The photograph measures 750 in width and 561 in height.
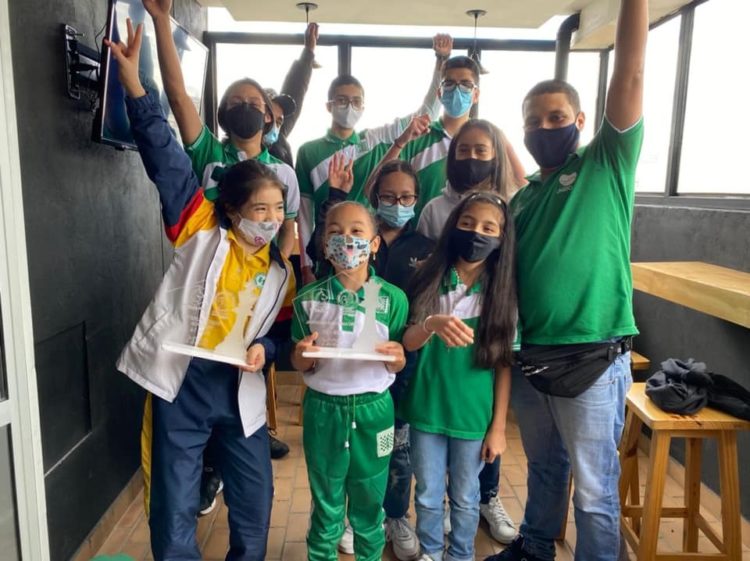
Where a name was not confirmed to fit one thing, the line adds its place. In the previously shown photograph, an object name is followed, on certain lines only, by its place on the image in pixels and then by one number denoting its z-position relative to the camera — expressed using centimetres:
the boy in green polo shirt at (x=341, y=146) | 242
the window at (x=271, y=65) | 359
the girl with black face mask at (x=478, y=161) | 184
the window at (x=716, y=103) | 260
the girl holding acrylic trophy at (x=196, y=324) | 155
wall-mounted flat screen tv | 183
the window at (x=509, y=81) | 371
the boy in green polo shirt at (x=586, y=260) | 147
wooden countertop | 184
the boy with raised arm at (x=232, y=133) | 188
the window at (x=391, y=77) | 366
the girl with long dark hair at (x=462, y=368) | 162
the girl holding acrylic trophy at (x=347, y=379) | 160
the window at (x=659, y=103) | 317
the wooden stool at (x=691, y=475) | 179
